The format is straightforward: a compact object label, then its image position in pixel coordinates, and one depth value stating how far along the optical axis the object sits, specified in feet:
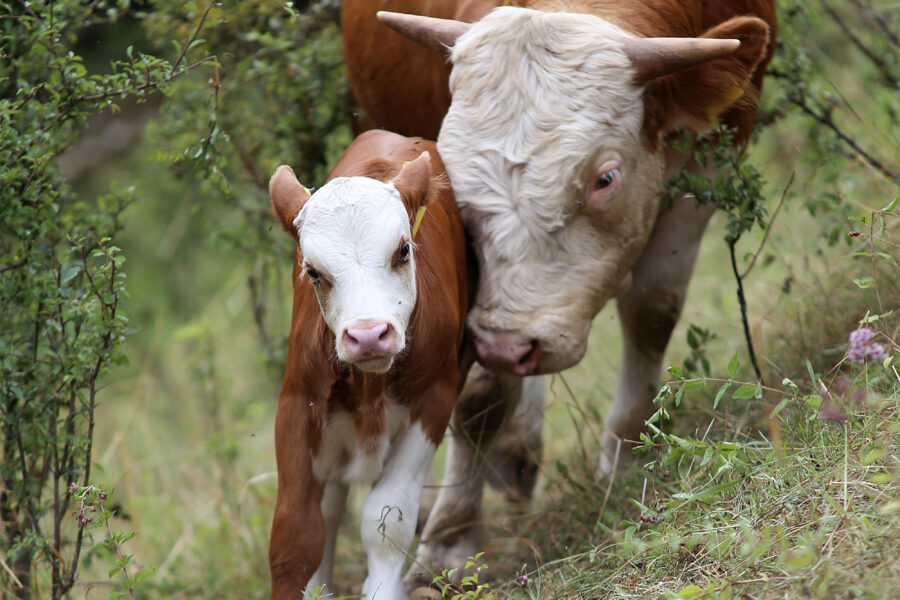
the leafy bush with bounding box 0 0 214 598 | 23.26
